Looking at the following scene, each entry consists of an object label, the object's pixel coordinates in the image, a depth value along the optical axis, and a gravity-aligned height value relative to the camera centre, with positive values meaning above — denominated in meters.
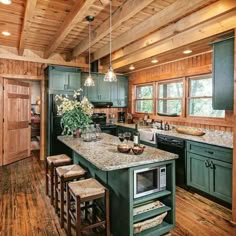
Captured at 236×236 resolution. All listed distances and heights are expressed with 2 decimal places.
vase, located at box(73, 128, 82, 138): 3.53 -0.37
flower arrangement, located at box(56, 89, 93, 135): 3.35 -0.04
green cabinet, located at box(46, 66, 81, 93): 5.05 +0.84
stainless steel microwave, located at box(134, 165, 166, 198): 2.18 -0.76
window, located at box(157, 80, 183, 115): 4.76 +0.38
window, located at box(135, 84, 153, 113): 5.74 +0.39
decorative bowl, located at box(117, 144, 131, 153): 2.38 -0.42
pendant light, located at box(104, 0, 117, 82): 2.78 +0.49
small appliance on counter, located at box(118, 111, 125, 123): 6.47 -0.16
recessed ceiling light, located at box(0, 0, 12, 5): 2.56 +1.38
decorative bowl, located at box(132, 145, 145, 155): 2.30 -0.43
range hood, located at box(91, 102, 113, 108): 5.87 +0.22
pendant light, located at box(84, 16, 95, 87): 3.46 +0.50
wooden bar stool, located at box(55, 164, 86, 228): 2.51 -0.81
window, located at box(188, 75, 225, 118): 4.04 +0.30
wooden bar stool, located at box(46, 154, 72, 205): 3.05 -0.78
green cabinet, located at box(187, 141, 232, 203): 2.86 -0.88
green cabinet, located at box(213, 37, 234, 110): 2.92 +0.57
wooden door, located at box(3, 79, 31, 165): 5.17 -0.25
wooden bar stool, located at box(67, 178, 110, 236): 2.02 -0.85
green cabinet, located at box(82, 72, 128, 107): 5.80 +0.62
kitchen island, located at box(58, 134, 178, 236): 2.00 -0.80
